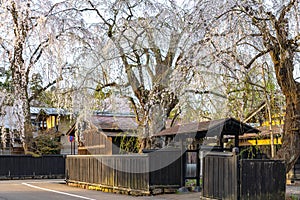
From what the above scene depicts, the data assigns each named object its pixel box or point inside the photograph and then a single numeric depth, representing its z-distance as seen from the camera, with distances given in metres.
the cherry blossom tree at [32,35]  15.49
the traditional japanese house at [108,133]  20.55
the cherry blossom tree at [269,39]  11.08
